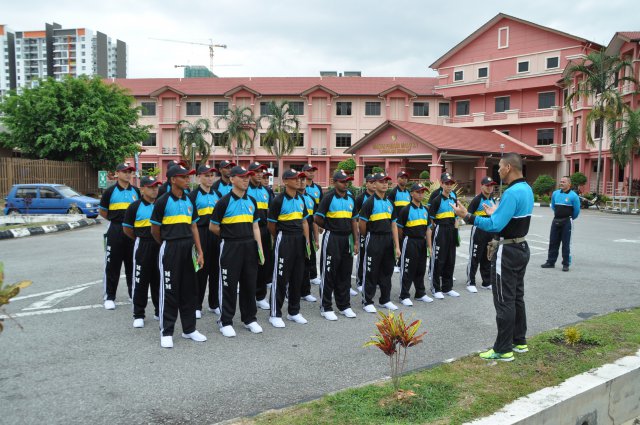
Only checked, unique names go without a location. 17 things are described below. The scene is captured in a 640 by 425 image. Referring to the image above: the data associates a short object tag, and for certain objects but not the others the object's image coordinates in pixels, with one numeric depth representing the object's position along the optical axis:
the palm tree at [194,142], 45.88
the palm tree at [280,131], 45.19
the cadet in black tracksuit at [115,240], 7.02
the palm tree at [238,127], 46.06
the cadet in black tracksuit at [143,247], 6.29
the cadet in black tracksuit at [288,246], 6.50
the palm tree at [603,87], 28.91
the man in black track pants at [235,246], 5.90
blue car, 19.97
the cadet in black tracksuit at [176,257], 5.60
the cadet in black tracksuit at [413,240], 7.71
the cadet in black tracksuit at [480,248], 8.73
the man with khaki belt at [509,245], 4.78
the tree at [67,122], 25.92
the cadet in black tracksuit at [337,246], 6.80
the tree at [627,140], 26.67
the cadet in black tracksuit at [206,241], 6.96
